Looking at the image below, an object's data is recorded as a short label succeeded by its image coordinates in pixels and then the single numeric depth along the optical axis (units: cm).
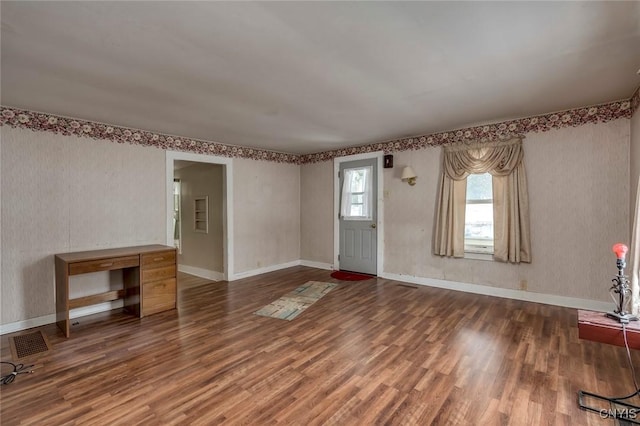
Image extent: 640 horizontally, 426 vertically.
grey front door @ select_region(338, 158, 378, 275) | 559
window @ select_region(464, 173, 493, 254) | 442
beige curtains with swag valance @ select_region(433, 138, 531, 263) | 405
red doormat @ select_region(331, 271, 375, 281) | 543
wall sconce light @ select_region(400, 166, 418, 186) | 497
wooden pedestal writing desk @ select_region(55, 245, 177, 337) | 321
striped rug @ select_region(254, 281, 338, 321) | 370
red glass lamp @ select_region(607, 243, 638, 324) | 191
